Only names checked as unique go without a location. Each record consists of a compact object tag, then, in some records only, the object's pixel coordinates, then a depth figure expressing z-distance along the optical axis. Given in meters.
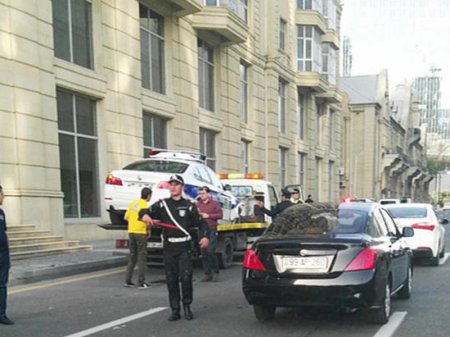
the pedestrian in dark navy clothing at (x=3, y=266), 6.01
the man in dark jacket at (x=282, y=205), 11.81
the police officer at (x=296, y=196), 12.63
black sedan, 5.34
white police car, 9.69
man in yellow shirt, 8.54
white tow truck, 12.39
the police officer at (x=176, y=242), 6.16
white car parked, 10.85
